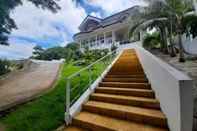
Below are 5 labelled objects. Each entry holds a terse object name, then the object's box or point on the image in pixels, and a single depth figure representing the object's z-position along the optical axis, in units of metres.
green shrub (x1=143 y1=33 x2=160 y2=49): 7.57
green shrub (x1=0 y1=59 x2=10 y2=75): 6.39
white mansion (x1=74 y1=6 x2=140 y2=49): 10.62
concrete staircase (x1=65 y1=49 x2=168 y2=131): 1.92
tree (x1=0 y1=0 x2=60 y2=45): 2.77
